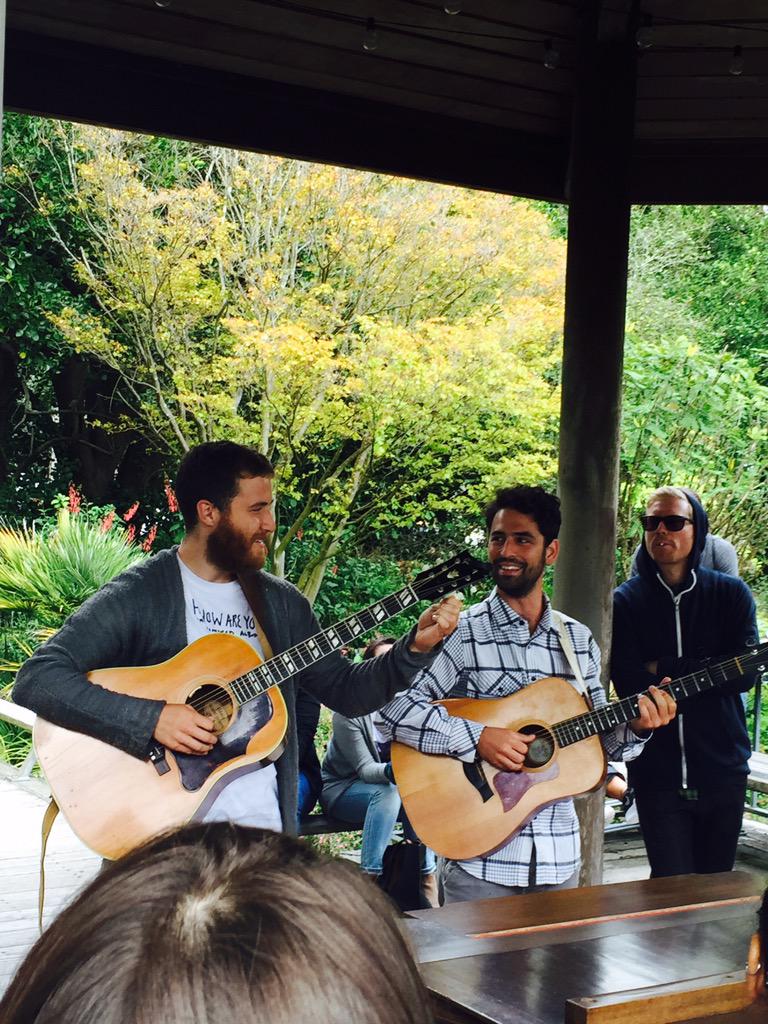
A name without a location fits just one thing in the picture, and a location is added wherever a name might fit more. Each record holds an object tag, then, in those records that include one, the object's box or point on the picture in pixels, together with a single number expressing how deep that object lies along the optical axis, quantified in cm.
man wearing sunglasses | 375
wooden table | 184
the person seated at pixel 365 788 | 496
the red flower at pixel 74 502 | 1102
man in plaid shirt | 326
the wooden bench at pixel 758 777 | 564
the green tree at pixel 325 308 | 1079
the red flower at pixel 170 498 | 1137
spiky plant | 941
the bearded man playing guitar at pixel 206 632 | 297
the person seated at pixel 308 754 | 450
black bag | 386
